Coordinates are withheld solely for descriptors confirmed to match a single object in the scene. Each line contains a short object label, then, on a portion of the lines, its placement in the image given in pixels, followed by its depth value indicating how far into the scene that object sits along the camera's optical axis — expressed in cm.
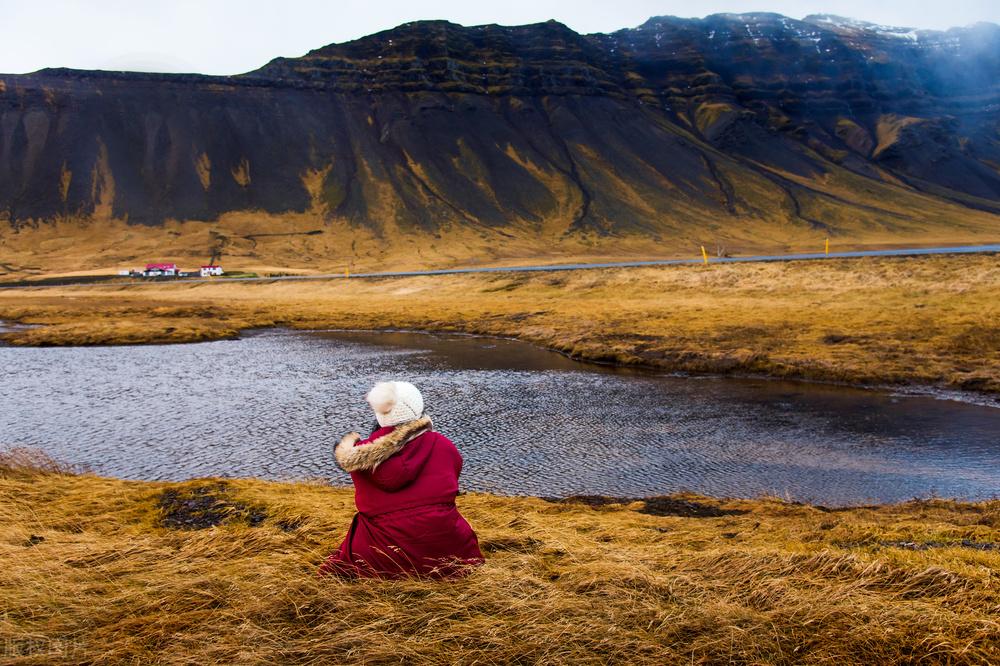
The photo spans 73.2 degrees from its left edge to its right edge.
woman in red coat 634
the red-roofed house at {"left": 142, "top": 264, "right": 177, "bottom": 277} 10050
